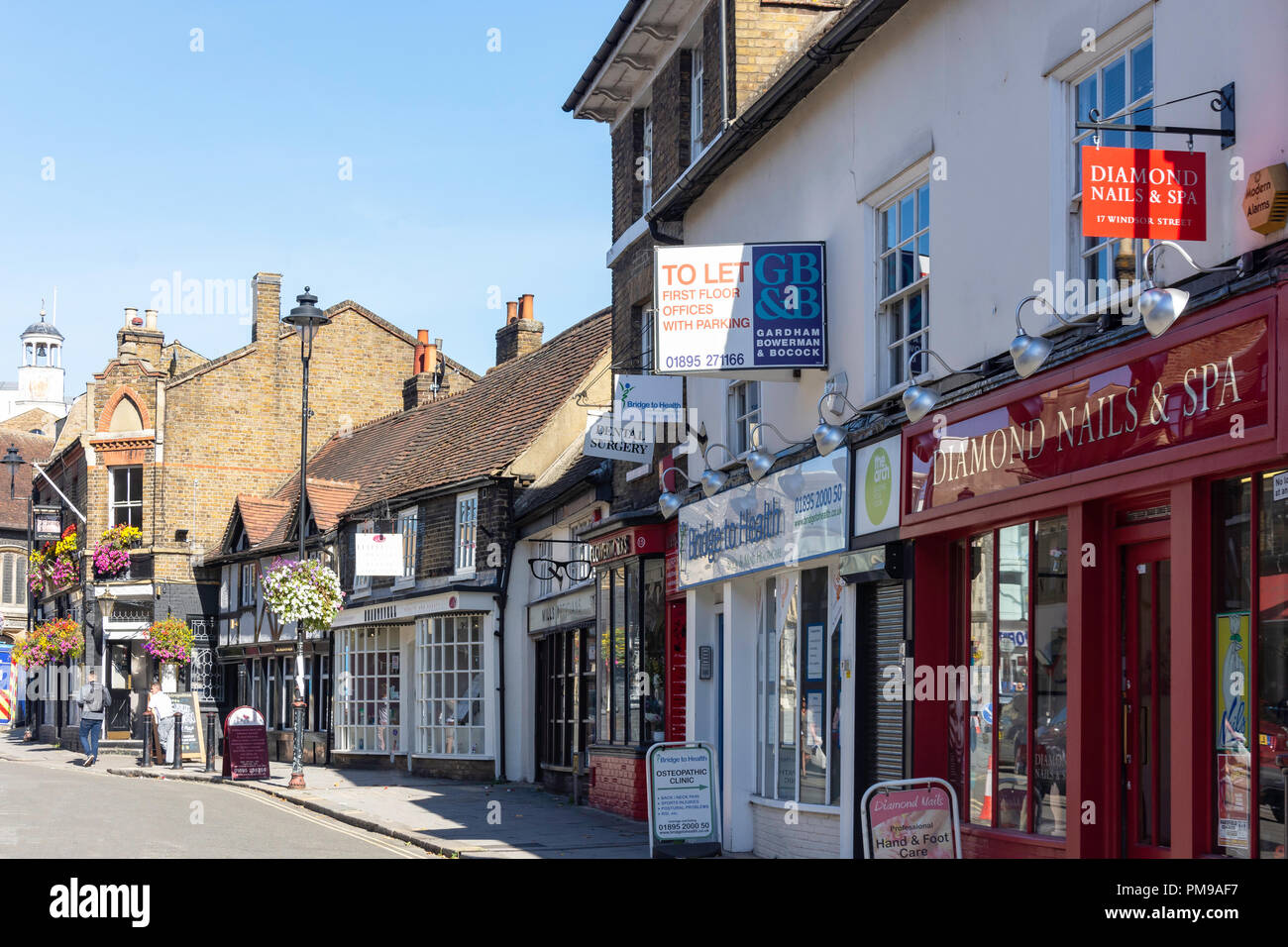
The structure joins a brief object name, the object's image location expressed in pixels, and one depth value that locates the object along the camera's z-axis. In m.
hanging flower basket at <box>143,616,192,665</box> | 38.25
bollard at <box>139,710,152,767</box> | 30.41
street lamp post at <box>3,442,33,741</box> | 40.11
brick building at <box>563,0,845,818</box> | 15.69
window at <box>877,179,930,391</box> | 11.52
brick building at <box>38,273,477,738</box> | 41.50
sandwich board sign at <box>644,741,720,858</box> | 12.20
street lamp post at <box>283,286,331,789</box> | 22.36
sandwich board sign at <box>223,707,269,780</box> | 25.41
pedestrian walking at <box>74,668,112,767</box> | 32.81
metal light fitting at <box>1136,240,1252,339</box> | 7.23
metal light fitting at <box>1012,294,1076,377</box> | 8.52
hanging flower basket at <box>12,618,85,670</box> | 42.28
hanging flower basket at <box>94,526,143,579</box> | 41.50
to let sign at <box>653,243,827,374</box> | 13.11
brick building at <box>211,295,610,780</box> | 26.44
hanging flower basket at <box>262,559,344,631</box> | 24.92
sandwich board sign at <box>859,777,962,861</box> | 8.84
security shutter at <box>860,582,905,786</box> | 11.53
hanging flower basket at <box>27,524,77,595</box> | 45.47
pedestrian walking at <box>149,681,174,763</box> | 30.00
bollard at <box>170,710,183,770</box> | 29.34
